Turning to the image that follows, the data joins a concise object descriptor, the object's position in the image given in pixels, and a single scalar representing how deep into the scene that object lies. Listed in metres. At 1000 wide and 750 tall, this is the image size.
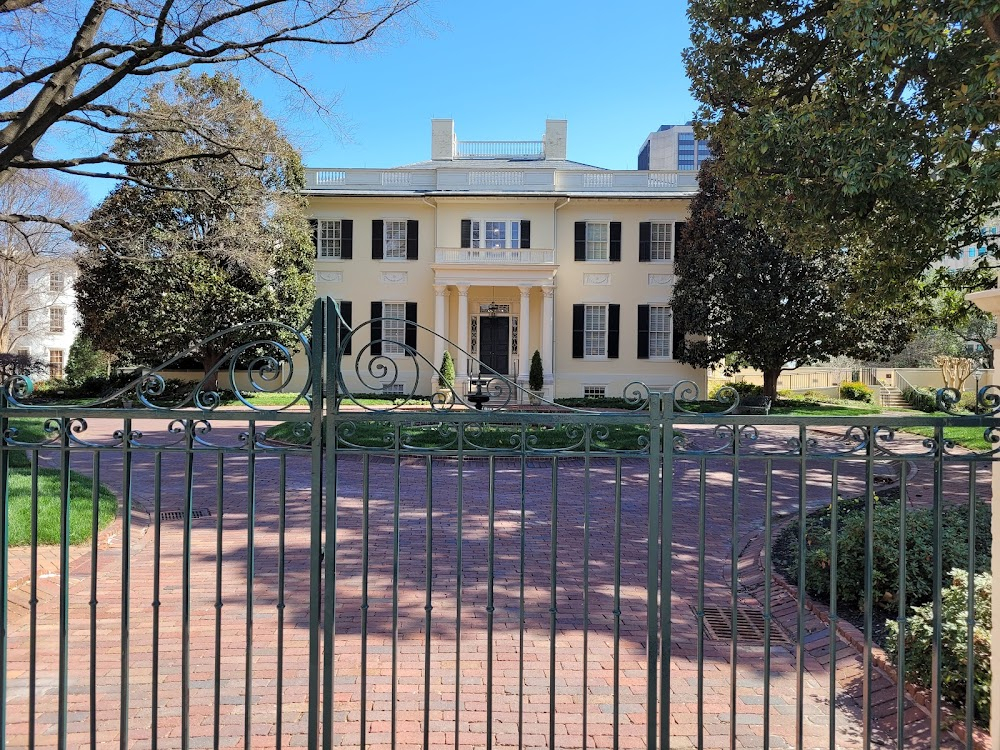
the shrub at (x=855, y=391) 28.20
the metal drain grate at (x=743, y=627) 4.73
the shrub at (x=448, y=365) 23.72
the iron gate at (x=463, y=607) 2.99
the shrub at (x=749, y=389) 23.87
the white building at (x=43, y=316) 29.09
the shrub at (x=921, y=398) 23.48
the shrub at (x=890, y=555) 5.07
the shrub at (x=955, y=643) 3.53
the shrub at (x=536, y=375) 24.62
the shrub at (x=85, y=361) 28.30
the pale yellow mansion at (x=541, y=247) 25.59
